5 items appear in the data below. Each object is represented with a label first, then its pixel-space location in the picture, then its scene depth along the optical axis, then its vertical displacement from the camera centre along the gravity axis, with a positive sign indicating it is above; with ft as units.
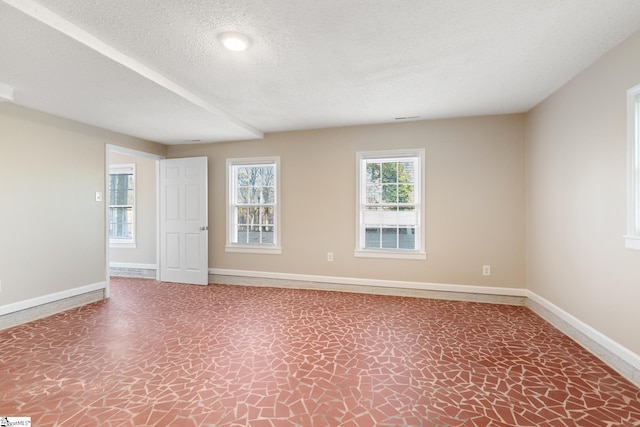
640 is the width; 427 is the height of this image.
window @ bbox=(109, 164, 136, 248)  19.33 +0.40
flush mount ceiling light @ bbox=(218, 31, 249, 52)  7.41 +4.27
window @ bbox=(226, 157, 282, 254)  17.06 +0.32
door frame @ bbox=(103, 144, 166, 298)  14.74 +1.17
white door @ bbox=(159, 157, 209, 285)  17.35 -0.56
